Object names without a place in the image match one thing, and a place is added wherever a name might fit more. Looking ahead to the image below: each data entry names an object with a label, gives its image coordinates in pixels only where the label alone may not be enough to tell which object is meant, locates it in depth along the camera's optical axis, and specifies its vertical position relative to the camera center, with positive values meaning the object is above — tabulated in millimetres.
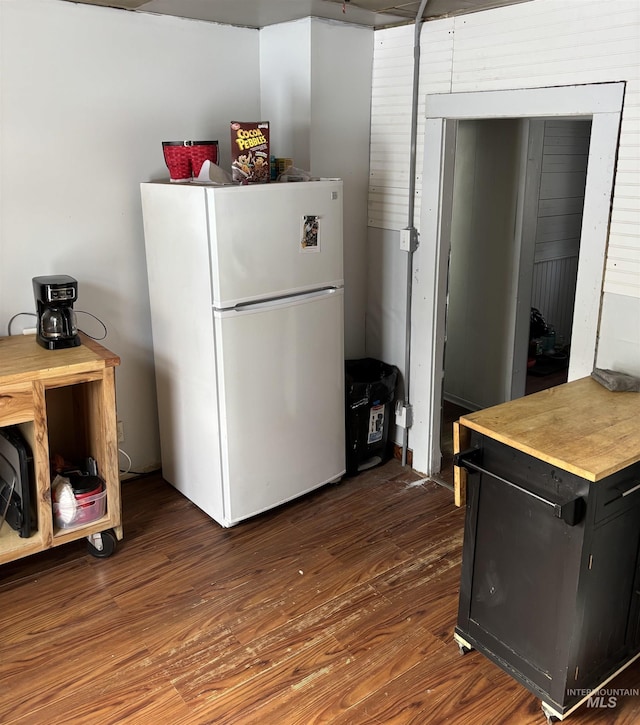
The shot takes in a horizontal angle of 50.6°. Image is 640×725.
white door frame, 2492 -211
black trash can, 3465 -1215
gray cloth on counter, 2385 -724
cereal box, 2779 +77
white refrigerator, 2748 -699
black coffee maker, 2715 -552
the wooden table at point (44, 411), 2473 -903
